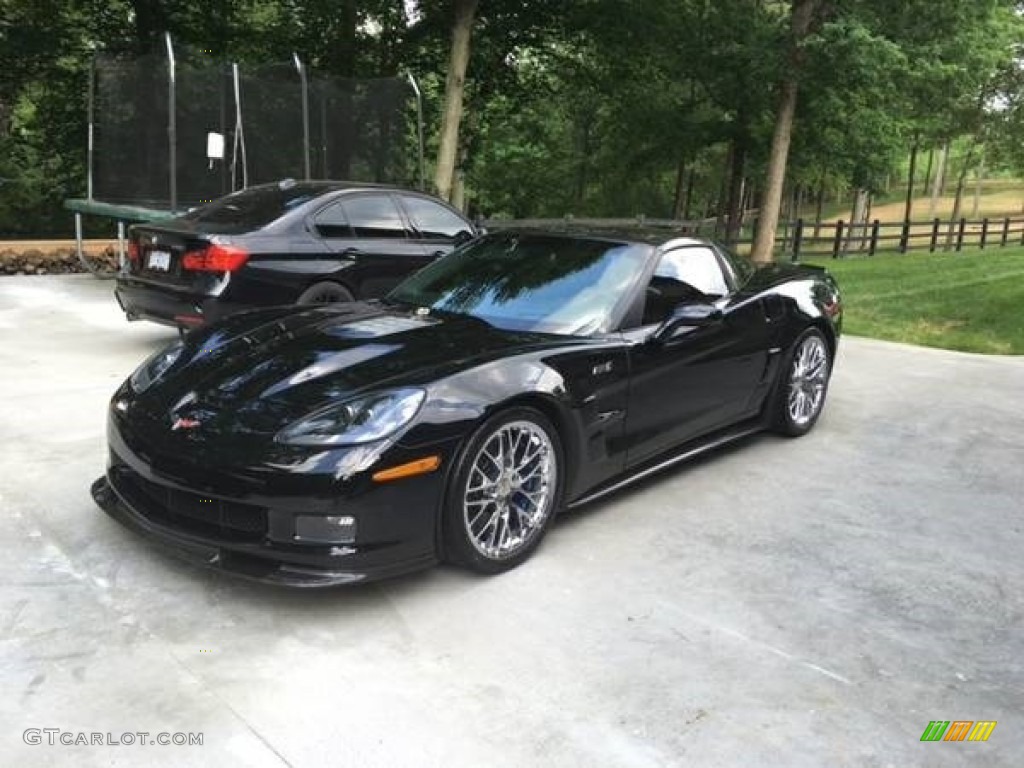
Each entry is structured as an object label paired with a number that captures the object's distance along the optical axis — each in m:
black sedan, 6.71
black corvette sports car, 3.26
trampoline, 10.84
